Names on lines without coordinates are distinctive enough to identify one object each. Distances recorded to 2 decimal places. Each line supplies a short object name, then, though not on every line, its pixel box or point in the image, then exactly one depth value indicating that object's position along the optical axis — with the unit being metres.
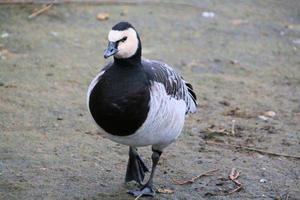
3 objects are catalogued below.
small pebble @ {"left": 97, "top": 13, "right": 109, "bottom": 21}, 17.22
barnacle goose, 7.86
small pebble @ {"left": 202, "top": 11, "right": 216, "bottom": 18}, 18.09
